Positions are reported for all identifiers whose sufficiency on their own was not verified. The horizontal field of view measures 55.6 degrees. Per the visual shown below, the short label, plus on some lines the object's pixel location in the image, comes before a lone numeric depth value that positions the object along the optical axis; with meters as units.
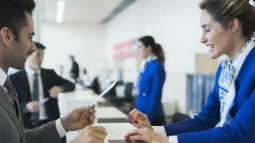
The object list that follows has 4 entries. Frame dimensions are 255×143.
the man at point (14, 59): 0.81
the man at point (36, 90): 2.04
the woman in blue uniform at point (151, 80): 2.45
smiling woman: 0.77
